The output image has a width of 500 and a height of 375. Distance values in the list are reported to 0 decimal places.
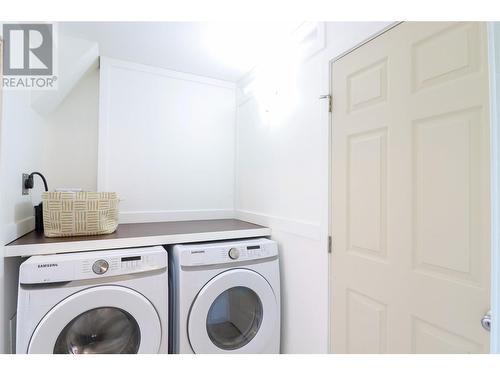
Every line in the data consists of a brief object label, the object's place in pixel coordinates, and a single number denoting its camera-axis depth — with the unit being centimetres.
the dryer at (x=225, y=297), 155
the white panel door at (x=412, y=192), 85
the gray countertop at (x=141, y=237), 136
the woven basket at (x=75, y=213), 153
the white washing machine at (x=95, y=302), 123
